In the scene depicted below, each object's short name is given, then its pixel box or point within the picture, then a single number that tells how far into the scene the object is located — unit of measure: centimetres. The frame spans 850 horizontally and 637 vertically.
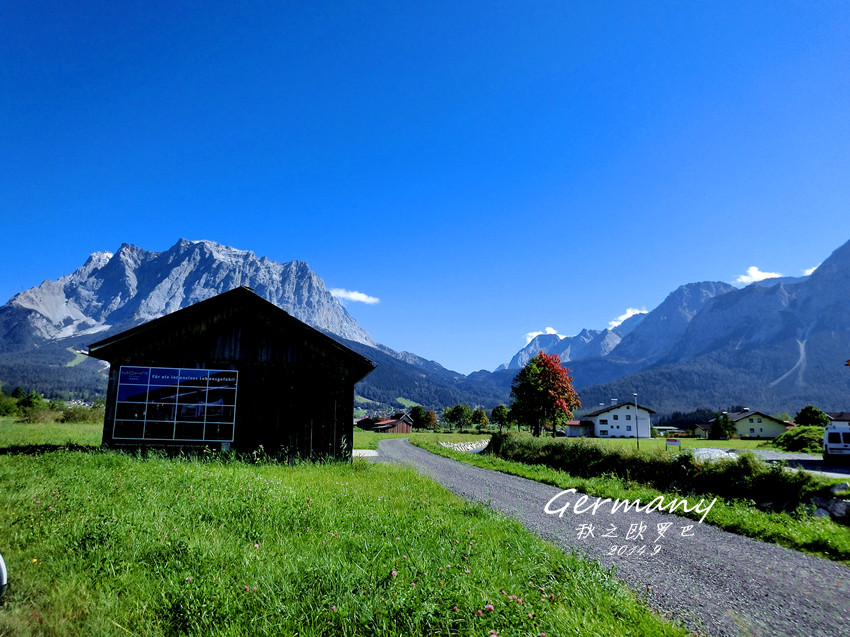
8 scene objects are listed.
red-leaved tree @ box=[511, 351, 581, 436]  4041
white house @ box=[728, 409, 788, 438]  8831
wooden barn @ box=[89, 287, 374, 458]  1755
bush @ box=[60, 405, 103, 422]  4228
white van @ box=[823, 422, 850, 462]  2533
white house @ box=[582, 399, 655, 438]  9944
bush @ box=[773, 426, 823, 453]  3771
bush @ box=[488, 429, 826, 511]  1149
